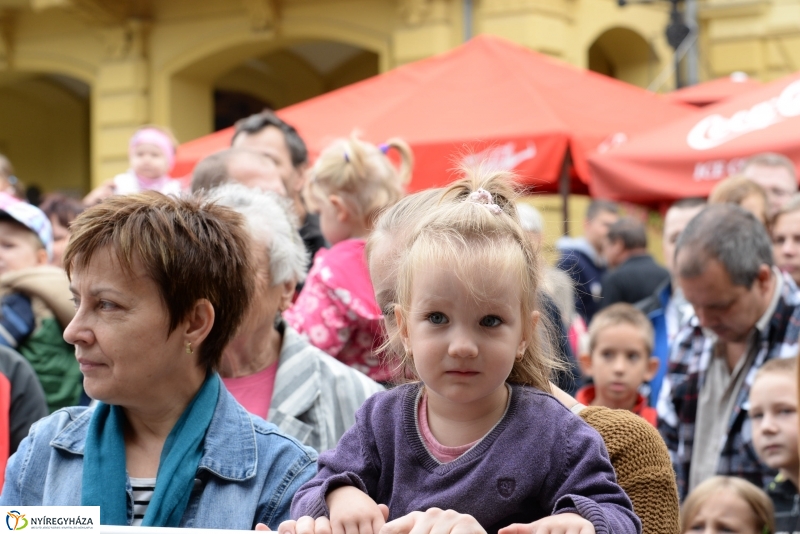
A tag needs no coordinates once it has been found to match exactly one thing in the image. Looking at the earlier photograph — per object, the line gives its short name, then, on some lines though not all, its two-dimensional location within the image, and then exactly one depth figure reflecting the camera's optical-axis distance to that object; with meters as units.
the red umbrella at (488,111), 7.55
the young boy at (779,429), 3.96
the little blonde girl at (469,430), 2.05
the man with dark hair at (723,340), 4.19
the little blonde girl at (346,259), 3.61
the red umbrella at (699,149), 6.89
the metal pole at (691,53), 13.75
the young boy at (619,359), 5.08
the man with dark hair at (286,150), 4.65
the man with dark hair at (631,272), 7.45
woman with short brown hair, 2.43
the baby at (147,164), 7.59
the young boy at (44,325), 4.21
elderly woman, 3.09
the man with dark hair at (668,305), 5.94
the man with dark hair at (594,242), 8.80
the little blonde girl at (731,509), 3.90
